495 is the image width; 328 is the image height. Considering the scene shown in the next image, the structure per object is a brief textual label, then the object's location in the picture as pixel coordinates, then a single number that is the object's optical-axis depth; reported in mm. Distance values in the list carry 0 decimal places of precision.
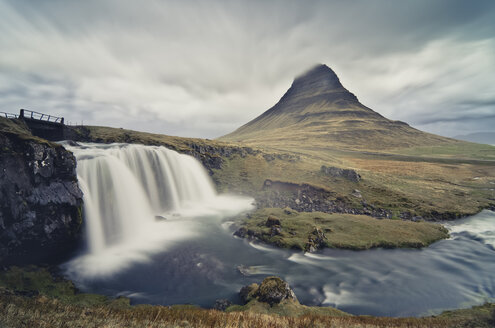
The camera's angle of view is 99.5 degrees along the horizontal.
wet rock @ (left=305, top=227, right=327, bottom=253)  24945
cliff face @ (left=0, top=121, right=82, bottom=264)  18609
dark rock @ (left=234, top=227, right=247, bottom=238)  28325
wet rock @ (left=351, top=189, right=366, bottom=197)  43944
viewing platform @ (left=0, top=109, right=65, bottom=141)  35250
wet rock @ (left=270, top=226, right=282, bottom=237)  27406
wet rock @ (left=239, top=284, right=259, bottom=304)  15182
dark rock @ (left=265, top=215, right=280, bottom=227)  29344
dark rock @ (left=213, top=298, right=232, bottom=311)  14907
